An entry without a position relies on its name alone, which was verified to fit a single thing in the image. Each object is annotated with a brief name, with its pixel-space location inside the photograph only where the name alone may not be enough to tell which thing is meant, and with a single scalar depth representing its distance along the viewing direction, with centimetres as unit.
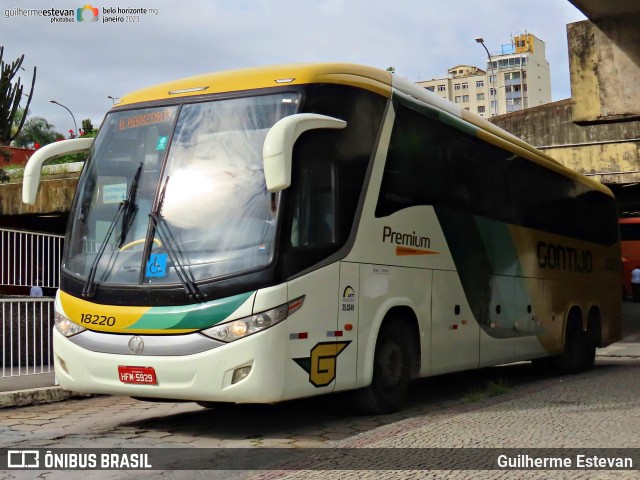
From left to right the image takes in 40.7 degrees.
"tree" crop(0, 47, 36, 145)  2478
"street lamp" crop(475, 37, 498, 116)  4606
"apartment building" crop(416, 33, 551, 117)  14912
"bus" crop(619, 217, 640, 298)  3969
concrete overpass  1171
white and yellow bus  736
